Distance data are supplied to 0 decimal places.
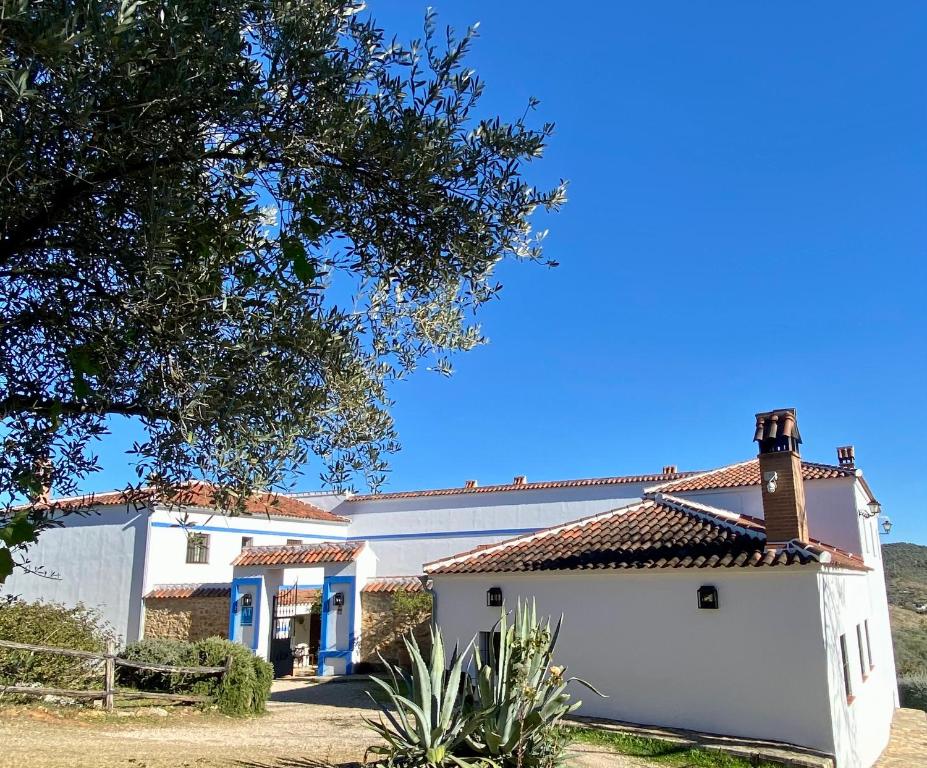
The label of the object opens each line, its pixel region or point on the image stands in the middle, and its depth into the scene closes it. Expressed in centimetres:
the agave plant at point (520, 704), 693
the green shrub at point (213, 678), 1431
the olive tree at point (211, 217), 464
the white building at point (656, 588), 1197
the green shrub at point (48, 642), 1389
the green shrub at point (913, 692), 2448
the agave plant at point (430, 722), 688
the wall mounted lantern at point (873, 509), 2160
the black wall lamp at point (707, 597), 1254
